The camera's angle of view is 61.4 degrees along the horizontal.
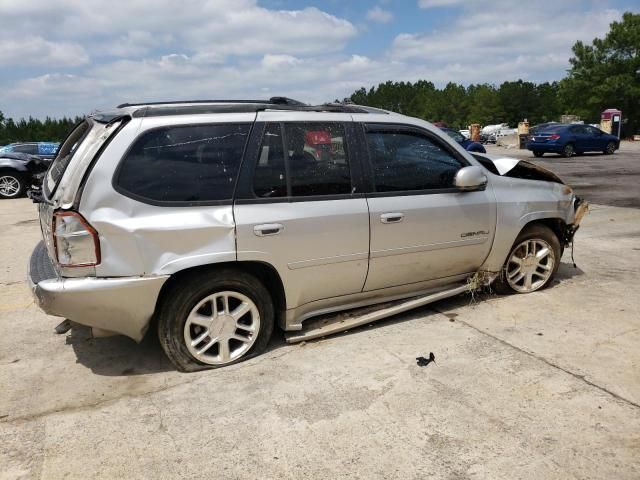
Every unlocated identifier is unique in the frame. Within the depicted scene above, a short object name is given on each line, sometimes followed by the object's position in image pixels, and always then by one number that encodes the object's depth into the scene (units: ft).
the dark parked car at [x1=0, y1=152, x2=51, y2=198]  46.73
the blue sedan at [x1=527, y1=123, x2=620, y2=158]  78.43
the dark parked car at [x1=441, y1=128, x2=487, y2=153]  61.18
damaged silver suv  10.82
